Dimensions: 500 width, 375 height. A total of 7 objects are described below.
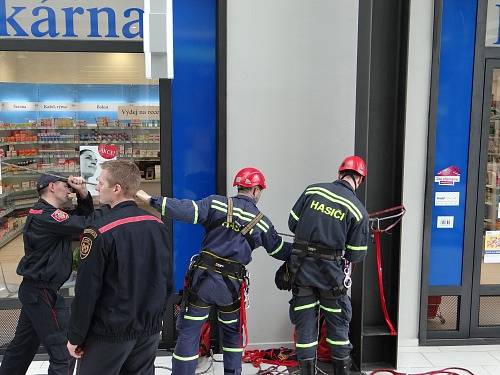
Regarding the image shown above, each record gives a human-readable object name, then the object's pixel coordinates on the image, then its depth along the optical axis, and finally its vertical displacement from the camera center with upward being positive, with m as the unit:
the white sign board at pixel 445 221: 4.78 -0.84
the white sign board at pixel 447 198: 4.74 -0.62
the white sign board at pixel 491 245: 4.92 -1.08
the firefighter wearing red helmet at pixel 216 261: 3.53 -0.91
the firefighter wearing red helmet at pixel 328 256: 3.70 -0.91
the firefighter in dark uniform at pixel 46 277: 3.39 -0.98
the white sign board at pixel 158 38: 2.82 +0.48
